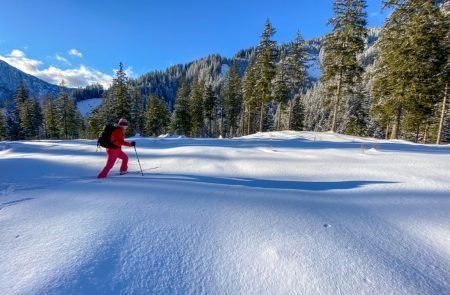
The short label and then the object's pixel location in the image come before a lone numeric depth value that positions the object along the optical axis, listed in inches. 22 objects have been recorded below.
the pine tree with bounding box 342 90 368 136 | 1565.0
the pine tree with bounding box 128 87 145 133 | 1635.1
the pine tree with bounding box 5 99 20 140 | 1828.2
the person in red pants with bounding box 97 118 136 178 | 239.9
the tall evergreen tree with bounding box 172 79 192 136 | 1669.5
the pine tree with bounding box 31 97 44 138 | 1810.5
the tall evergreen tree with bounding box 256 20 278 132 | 1130.7
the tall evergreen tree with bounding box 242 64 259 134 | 1422.2
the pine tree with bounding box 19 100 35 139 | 1742.1
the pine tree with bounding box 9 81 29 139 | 1834.4
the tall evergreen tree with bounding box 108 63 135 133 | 1331.2
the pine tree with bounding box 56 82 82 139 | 1824.6
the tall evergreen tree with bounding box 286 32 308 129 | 1249.4
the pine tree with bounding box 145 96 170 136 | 1640.0
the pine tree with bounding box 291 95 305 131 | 1763.0
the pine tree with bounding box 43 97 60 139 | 1887.3
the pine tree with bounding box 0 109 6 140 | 1790.8
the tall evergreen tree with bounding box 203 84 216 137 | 1688.0
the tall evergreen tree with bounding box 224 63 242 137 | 1687.3
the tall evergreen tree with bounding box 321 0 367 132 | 807.7
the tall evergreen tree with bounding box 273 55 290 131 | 1282.0
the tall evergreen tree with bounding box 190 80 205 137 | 1679.4
